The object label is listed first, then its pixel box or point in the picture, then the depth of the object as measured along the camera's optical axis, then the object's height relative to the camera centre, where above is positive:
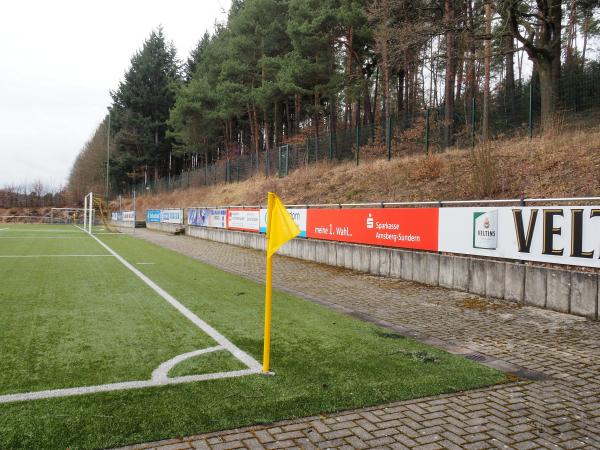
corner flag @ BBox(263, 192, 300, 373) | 4.45 -0.19
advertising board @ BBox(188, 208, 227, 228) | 24.08 -0.37
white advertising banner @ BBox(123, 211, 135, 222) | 45.88 -0.62
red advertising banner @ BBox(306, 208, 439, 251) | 10.49 -0.37
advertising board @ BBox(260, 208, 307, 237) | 15.79 -0.20
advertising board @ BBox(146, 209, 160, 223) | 39.52 -0.44
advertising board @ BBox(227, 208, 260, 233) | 19.54 -0.35
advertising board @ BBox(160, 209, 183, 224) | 32.58 -0.37
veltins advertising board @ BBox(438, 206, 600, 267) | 7.17 -0.35
